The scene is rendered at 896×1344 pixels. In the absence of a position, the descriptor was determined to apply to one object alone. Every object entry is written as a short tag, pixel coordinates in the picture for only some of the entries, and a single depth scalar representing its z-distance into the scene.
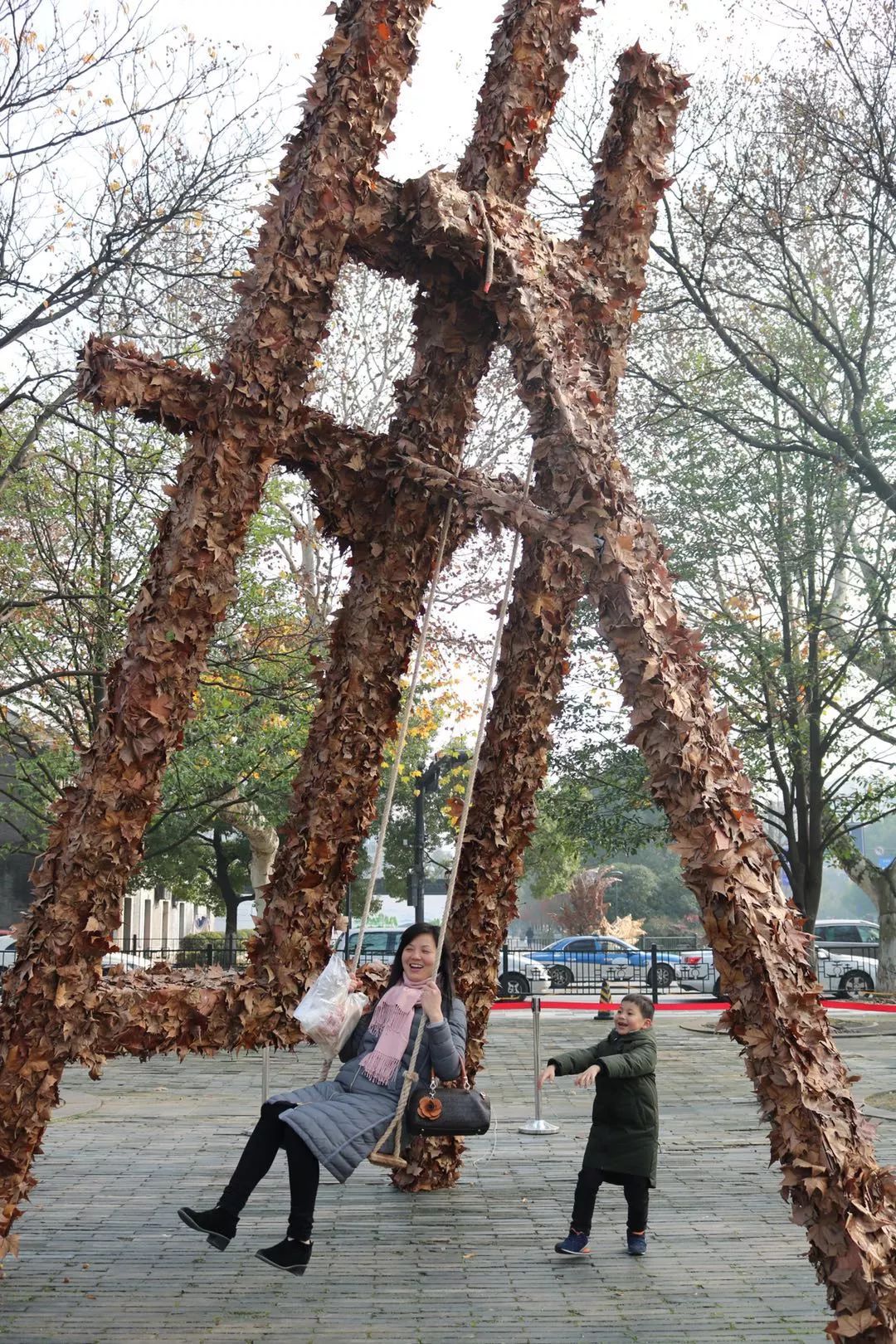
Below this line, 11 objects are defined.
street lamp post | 19.66
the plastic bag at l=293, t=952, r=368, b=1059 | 5.17
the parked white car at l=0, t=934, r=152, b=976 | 26.20
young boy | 5.96
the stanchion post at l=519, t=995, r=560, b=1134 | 9.92
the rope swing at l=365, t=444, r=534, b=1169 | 4.77
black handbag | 4.89
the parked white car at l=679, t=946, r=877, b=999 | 25.38
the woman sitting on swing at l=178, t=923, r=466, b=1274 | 4.61
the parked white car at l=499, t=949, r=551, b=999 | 25.75
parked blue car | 27.97
